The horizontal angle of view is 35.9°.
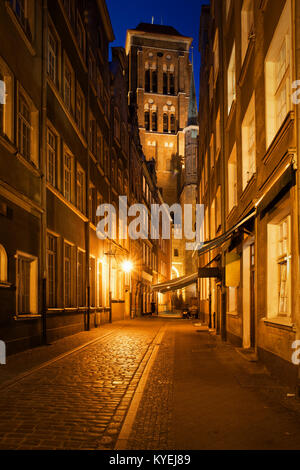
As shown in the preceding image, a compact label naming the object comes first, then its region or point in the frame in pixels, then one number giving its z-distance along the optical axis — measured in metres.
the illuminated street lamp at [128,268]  28.63
